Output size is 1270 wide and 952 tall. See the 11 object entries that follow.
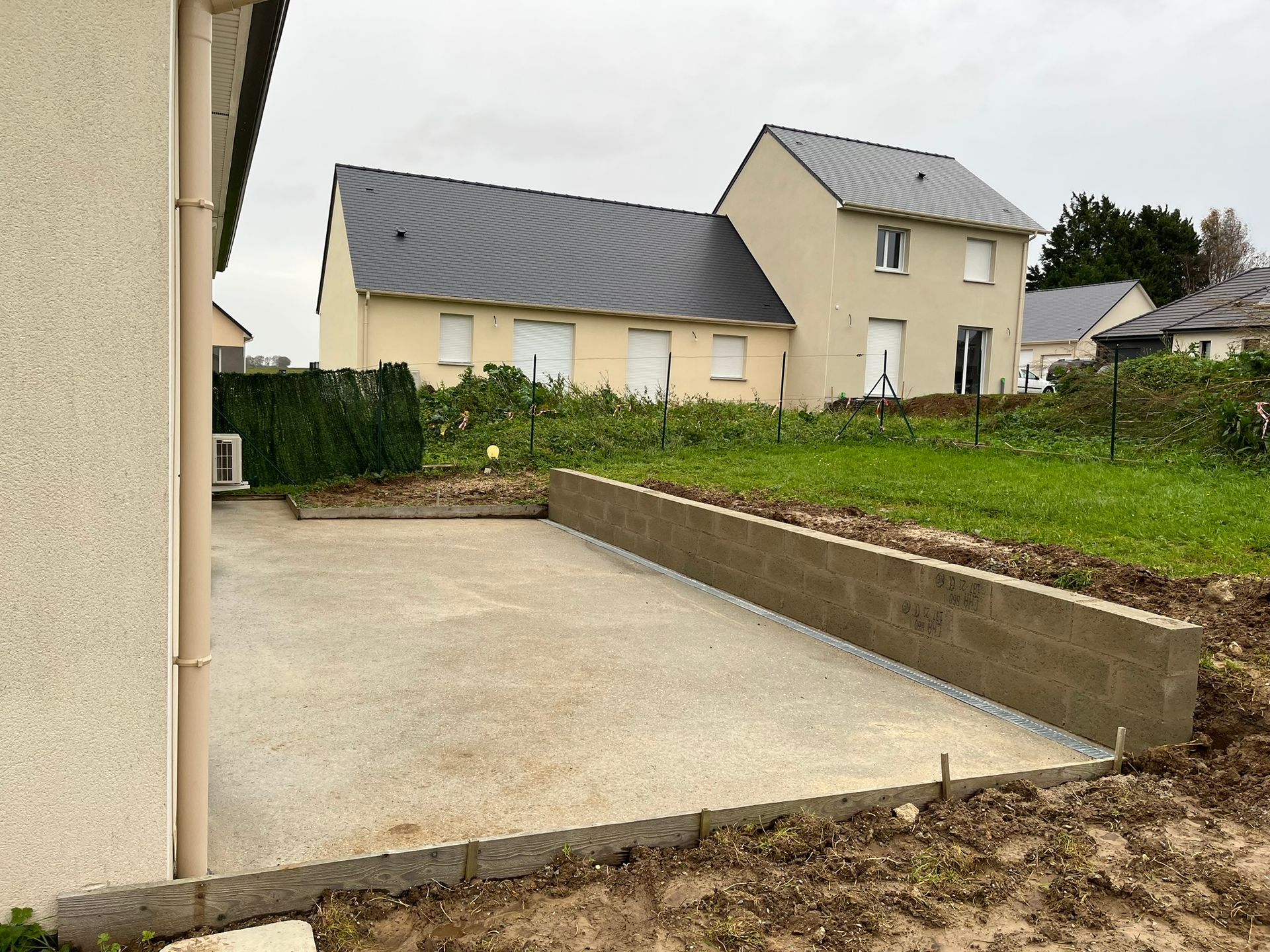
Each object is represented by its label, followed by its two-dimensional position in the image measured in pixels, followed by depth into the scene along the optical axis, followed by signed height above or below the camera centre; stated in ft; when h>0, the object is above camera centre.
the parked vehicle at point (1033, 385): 85.25 +4.15
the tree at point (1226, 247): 165.78 +34.17
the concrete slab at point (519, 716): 10.84 -4.75
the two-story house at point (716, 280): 71.15 +11.08
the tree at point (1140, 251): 160.66 +31.91
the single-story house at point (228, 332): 142.31 +9.83
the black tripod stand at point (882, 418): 47.16 +0.07
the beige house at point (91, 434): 7.42 -0.39
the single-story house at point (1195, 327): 87.40 +10.54
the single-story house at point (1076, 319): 129.59 +16.10
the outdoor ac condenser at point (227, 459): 30.99 -2.31
